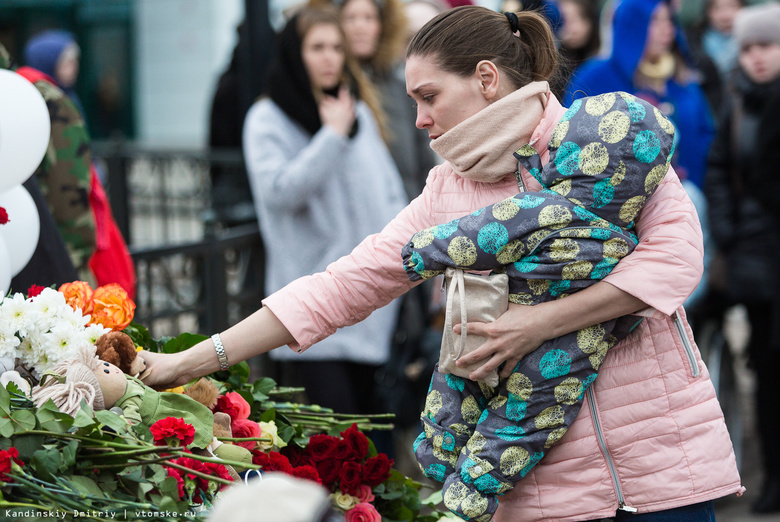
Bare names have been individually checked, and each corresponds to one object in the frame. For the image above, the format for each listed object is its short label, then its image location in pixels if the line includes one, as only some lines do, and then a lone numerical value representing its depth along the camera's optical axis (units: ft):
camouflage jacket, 19.11
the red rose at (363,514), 12.93
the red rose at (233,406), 13.21
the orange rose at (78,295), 12.83
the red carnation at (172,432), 11.27
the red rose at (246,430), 12.90
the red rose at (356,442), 13.58
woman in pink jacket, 12.03
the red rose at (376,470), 13.42
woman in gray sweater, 26.48
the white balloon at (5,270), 13.54
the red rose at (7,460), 10.20
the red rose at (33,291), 12.75
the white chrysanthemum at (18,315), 11.69
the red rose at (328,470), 13.16
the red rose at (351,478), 13.12
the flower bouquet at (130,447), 10.52
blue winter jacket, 30.60
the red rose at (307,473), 12.23
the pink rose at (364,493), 13.34
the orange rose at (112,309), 12.95
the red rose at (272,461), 12.12
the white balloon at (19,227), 14.70
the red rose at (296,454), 13.50
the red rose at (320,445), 13.36
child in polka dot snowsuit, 11.59
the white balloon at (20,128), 13.83
